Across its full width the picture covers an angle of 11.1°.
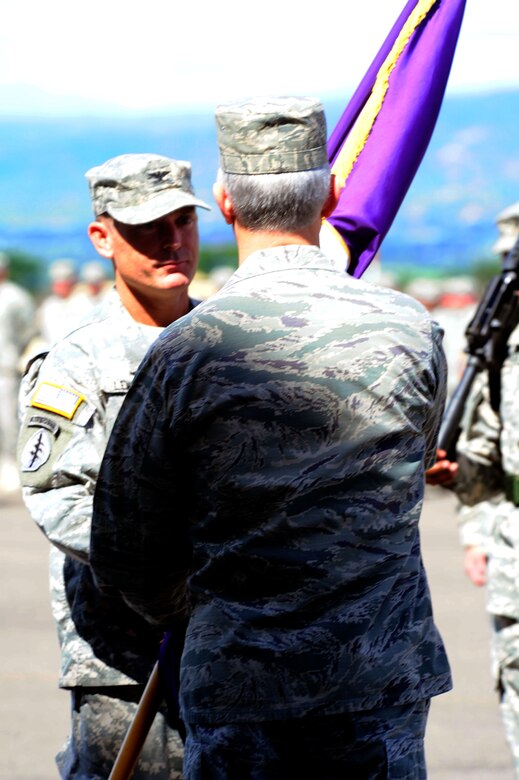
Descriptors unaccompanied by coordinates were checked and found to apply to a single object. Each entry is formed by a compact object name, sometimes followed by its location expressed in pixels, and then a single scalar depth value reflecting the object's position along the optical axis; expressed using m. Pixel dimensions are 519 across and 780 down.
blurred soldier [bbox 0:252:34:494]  26.53
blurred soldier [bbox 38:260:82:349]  29.77
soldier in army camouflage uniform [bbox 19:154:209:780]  6.33
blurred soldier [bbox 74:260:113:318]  30.49
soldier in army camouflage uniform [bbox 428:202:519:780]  9.10
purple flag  7.31
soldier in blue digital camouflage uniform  4.72
